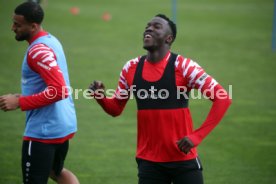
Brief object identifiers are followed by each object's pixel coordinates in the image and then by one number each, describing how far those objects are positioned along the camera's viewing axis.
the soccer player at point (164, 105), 12.32
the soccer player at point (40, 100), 12.74
